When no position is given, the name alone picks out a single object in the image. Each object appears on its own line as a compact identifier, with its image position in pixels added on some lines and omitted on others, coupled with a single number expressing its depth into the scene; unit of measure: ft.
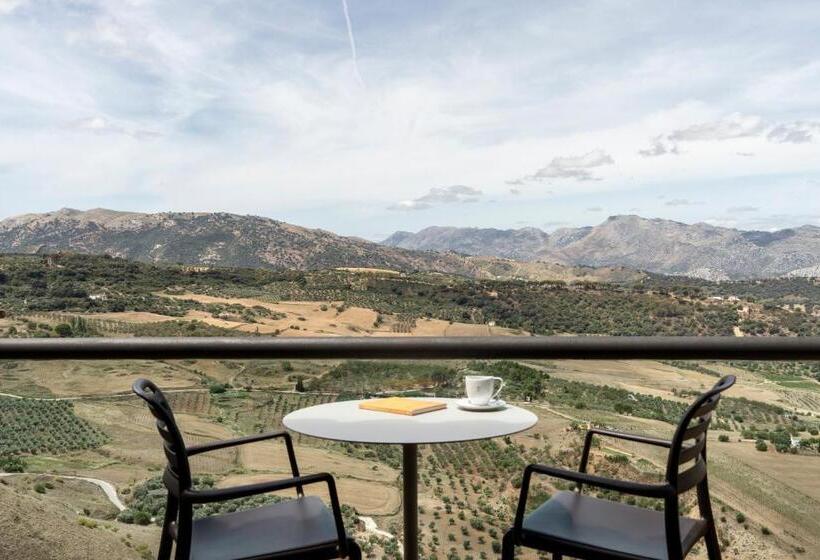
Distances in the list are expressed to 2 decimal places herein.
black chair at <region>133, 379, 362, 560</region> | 5.81
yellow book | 7.44
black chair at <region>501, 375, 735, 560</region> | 5.70
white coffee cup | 7.61
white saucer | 7.58
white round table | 6.54
